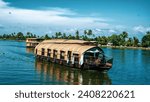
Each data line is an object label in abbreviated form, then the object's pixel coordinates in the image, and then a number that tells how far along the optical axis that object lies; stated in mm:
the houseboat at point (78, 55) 20719
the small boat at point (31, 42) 51625
